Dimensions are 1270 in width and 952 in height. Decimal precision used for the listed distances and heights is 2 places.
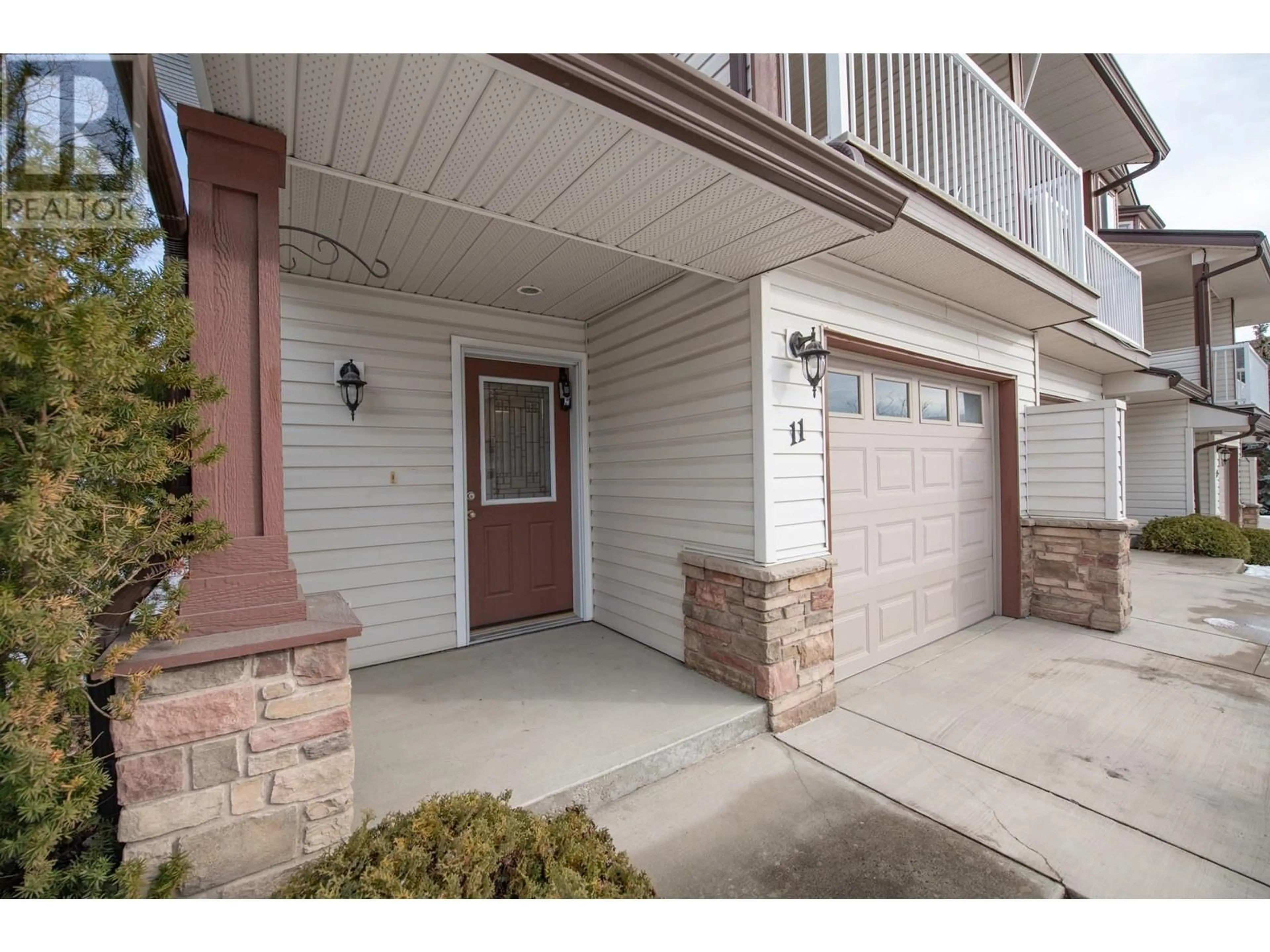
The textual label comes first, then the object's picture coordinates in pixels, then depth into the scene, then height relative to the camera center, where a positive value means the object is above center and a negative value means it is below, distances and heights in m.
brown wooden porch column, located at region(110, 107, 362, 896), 1.45 -0.49
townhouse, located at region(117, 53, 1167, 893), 1.60 +0.68
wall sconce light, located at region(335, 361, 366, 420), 3.25 +0.62
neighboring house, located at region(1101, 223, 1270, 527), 7.89 +1.71
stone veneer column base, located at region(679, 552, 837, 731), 2.84 -0.86
